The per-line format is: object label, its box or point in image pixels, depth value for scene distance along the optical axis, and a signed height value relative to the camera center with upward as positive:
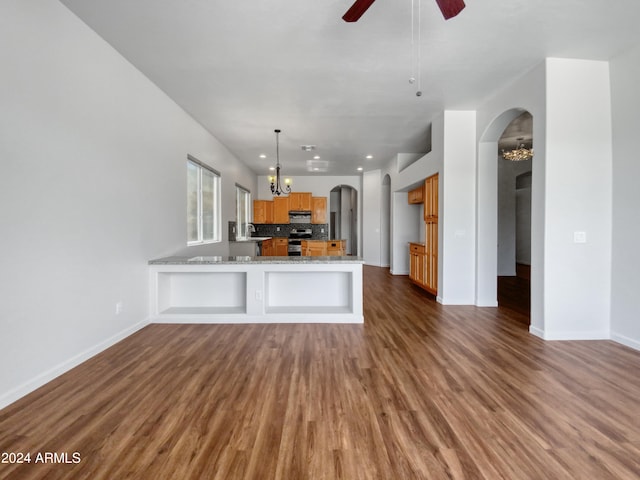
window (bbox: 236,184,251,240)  7.61 +0.69
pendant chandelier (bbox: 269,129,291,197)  5.29 +1.85
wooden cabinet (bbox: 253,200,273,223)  8.83 +0.77
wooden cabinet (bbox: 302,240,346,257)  7.46 -0.26
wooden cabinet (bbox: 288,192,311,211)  8.90 +1.07
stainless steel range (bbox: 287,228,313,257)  8.52 -0.04
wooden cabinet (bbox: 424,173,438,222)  4.94 +0.67
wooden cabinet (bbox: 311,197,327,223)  9.01 +0.82
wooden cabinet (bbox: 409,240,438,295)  5.01 -0.46
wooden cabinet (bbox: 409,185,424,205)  6.05 +0.90
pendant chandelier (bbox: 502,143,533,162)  5.63 +1.60
